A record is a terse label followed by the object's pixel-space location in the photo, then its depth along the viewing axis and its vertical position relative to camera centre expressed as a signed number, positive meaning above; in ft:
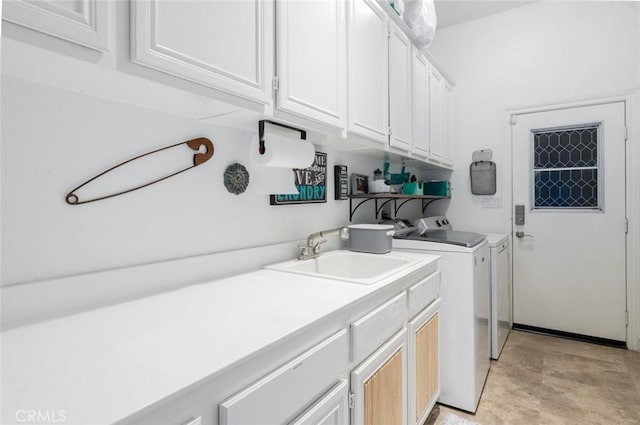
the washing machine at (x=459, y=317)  6.18 -2.12
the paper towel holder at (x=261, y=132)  4.39 +1.08
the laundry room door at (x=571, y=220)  8.97 -0.34
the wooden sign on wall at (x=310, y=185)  5.55 +0.48
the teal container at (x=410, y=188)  8.02 +0.55
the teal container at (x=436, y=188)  10.43 +0.71
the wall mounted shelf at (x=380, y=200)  6.82 +0.28
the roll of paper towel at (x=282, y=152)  4.41 +0.84
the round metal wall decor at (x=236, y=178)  4.54 +0.47
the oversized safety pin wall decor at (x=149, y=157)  3.12 +0.54
